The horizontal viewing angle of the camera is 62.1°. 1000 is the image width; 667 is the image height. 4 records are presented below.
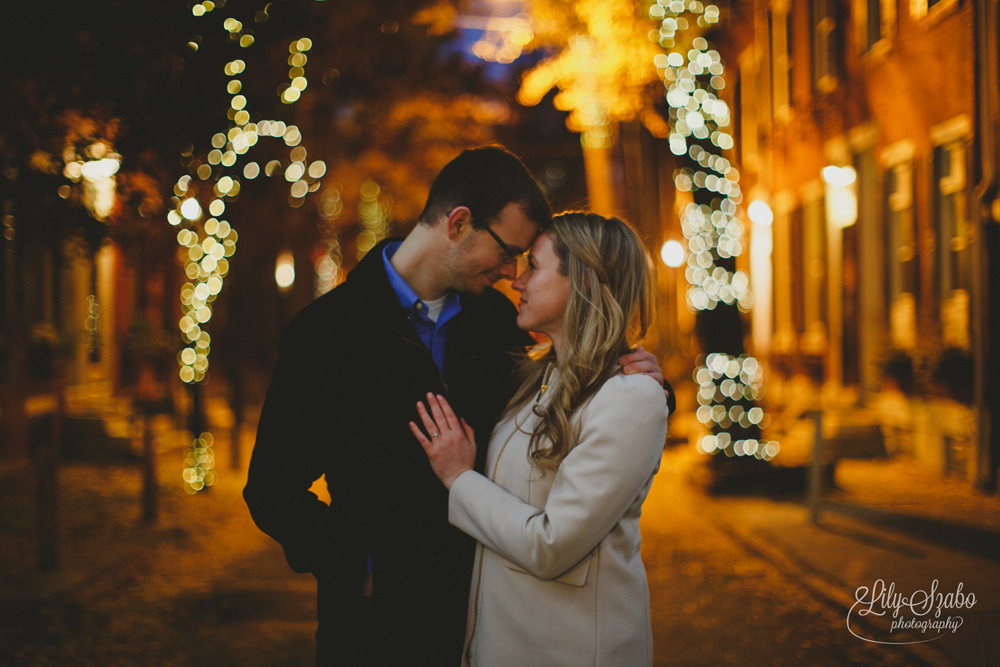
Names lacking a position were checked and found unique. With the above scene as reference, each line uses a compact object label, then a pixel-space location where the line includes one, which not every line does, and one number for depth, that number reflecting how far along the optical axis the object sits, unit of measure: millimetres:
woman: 2195
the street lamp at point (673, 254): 12633
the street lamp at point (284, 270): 16844
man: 2490
